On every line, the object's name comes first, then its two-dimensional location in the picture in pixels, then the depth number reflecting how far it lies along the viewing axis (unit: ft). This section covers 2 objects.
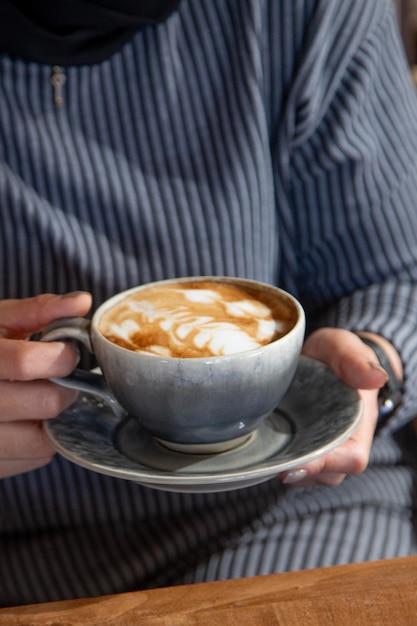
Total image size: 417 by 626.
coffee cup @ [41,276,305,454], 2.29
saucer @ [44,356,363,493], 2.31
